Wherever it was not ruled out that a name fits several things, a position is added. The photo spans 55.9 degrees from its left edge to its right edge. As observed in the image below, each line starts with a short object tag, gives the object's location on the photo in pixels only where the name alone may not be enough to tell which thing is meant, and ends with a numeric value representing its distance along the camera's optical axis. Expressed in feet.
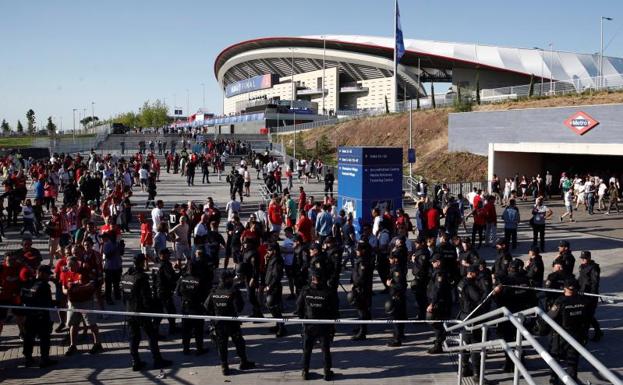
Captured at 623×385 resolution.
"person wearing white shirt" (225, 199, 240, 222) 52.34
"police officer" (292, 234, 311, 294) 34.37
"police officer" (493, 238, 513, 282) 31.63
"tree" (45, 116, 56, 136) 379.18
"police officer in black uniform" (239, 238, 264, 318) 32.04
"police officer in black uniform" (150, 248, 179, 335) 28.96
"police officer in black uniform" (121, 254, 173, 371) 25.77
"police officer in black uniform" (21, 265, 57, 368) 25.84
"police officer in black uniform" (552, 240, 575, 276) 30.66
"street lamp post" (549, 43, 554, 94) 223.28
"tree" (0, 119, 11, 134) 444.96
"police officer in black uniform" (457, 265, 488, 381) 25.41
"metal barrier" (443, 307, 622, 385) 10.00
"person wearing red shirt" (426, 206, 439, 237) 50.19
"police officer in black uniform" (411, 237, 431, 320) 30.81
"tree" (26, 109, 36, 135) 423.64
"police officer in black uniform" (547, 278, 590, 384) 23.71
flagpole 125.08
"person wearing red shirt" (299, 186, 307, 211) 57.41
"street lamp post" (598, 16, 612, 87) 114.01
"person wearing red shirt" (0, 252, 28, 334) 27.17
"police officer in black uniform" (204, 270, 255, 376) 25.41
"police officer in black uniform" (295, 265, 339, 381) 24.71
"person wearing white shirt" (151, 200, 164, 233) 47.31
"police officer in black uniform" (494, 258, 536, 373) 25.77
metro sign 85.10
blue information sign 57.06
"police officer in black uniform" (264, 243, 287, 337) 30.66
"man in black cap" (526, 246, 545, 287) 31.19
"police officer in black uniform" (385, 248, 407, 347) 28.96
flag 127.91
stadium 232.12
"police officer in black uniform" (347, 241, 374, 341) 30.09
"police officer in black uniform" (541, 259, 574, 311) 29.19
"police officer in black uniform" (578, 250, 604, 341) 29.45
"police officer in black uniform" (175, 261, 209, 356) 27.66
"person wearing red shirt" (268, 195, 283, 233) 50.21
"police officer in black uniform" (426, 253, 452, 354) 27.63
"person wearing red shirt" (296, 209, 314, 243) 46.09
